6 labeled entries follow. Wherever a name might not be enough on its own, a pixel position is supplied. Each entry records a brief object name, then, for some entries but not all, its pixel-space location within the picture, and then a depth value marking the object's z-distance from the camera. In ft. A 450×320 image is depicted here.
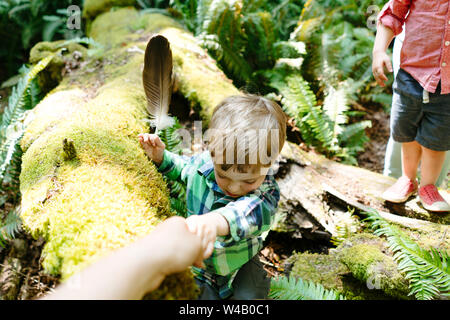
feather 6.41
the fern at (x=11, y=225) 6.65
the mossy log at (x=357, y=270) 6.92
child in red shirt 7.33
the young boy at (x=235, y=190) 4.75
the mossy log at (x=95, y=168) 4.19
